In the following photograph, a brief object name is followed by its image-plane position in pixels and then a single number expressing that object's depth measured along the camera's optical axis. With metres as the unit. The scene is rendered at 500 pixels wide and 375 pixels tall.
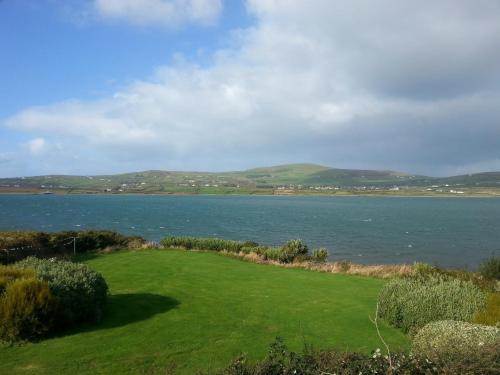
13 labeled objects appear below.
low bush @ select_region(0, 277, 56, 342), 8.25
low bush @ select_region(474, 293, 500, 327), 9.01
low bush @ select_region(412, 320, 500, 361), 4.97
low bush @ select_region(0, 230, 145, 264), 18.92
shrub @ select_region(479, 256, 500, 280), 18.90
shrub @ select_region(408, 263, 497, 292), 13.32
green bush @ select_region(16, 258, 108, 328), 9.21
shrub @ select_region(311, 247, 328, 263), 23.62
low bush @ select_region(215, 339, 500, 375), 4.47
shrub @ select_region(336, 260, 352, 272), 19.54
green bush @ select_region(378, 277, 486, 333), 9.87
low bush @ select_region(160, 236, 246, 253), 24.91
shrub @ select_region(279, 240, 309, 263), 22.25
